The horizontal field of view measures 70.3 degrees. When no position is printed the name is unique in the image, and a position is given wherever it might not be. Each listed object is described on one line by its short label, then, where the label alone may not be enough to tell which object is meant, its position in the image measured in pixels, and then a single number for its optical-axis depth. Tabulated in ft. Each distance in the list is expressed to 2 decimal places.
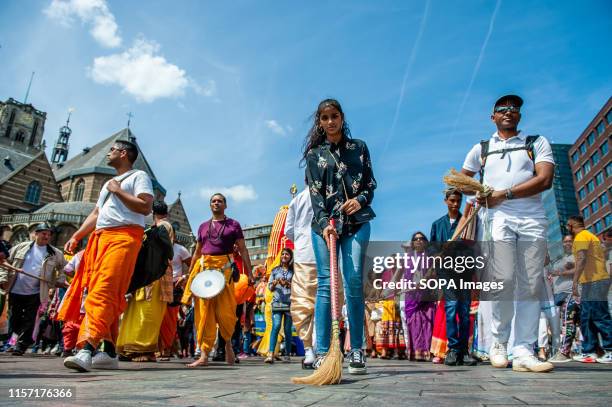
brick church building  155.43
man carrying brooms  12.12
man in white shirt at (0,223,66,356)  23.96
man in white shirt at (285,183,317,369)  14.90
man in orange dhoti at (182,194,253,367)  17.70
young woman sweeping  11.17
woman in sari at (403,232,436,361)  23.70
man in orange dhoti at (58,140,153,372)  11.96
